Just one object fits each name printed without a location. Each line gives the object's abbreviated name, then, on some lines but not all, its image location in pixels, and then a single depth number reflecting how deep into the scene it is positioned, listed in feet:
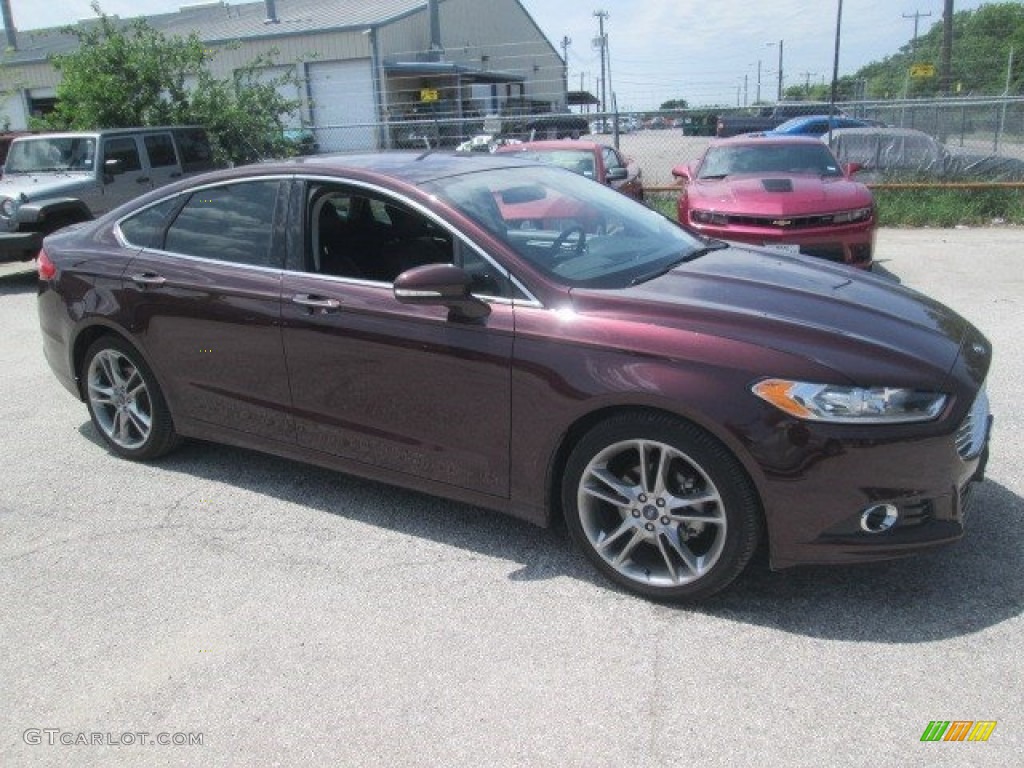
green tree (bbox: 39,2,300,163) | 52.75
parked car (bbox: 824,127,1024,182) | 43.93
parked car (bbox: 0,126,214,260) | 34.55
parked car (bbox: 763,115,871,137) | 75.61
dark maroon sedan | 9.64
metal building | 99.30
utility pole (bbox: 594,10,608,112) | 120.89
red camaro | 25.95
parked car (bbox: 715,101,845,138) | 95.55
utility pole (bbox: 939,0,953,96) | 88.53
